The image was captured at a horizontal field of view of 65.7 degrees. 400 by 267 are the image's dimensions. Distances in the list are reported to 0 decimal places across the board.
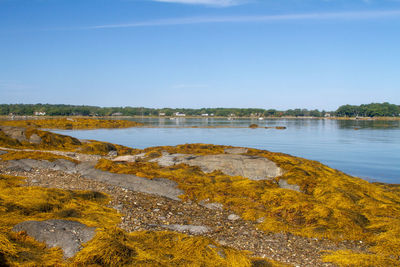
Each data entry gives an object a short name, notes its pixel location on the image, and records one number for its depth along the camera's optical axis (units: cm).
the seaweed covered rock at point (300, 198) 830
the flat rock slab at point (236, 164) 1366
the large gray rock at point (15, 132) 2283
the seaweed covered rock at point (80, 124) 7000
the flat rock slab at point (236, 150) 1977
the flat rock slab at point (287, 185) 1248
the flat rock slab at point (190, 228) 792
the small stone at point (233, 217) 925
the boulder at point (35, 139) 2323
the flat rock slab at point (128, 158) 1777
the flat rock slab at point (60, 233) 579
